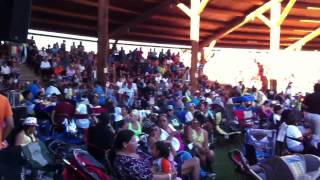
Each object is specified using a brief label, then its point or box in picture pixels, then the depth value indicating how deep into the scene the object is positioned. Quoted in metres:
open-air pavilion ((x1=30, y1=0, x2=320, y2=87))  13.71
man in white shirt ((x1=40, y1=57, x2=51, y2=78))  12.12
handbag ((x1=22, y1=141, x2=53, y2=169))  3.87
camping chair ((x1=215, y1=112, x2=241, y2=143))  8.10
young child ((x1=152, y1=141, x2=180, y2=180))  3.54
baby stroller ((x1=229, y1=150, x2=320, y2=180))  3.21
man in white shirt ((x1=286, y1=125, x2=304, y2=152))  4.87
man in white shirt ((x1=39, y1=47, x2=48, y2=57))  12.62
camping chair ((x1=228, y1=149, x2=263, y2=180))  3.17
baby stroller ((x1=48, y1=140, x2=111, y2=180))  3.24
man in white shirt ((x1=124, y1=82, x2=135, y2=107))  10.79
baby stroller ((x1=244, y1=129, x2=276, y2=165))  5.22
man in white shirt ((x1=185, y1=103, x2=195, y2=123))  7.53
